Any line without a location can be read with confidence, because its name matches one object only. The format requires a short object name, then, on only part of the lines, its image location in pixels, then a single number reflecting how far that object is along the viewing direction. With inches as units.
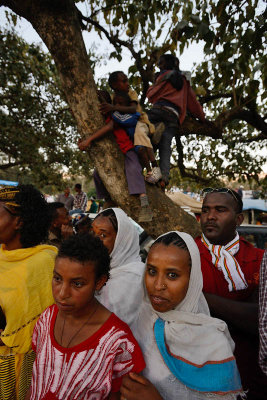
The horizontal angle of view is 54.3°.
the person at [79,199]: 368.5
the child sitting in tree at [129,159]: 104.1
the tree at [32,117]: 274.1
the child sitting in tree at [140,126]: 113.3
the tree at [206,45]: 108.8
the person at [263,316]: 53.9
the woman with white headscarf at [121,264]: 70.2
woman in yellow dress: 62.6
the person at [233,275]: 64.6
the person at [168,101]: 139.1
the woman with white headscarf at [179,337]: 48.9
